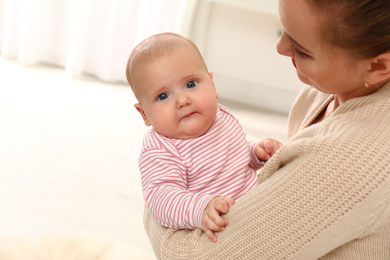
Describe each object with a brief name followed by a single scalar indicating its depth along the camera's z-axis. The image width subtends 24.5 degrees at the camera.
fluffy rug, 1.56
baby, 1.14
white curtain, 2.61
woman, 0.95
